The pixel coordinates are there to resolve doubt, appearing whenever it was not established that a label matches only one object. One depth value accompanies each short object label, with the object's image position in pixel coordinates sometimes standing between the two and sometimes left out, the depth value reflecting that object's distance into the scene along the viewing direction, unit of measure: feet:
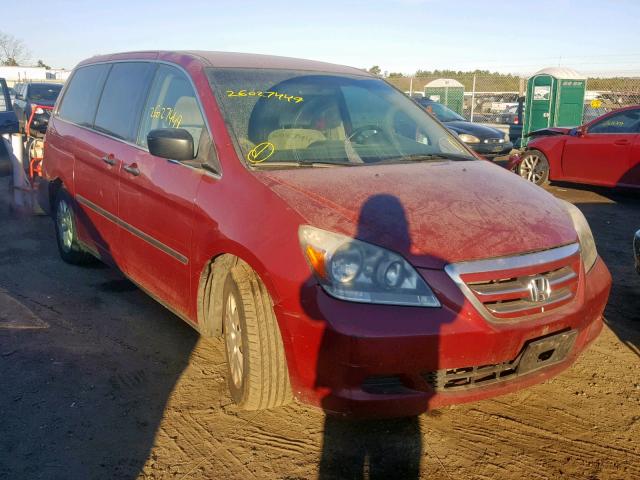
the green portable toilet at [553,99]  52.70
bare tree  195.31
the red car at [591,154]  30.32
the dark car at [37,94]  52.49
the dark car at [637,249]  14.12
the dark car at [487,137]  43.91
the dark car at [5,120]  33.09
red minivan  8.38
